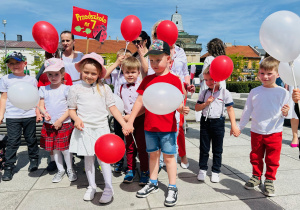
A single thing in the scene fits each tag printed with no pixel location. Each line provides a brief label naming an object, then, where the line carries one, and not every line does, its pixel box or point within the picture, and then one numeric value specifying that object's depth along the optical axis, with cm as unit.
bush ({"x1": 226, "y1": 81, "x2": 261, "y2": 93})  2094
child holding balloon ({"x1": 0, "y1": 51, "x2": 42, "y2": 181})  317
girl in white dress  256
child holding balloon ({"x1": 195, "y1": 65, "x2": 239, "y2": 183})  298
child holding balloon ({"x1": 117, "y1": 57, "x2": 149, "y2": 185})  296
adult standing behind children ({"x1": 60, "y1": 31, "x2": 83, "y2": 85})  346
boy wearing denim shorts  242
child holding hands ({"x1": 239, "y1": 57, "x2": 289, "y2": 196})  268
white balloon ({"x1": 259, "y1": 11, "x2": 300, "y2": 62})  205
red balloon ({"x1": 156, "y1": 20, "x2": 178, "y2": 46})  296
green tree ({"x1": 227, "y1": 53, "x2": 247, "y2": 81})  4603
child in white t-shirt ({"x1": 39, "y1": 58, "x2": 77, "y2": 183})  303
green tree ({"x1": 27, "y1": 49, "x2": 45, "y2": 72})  3186
